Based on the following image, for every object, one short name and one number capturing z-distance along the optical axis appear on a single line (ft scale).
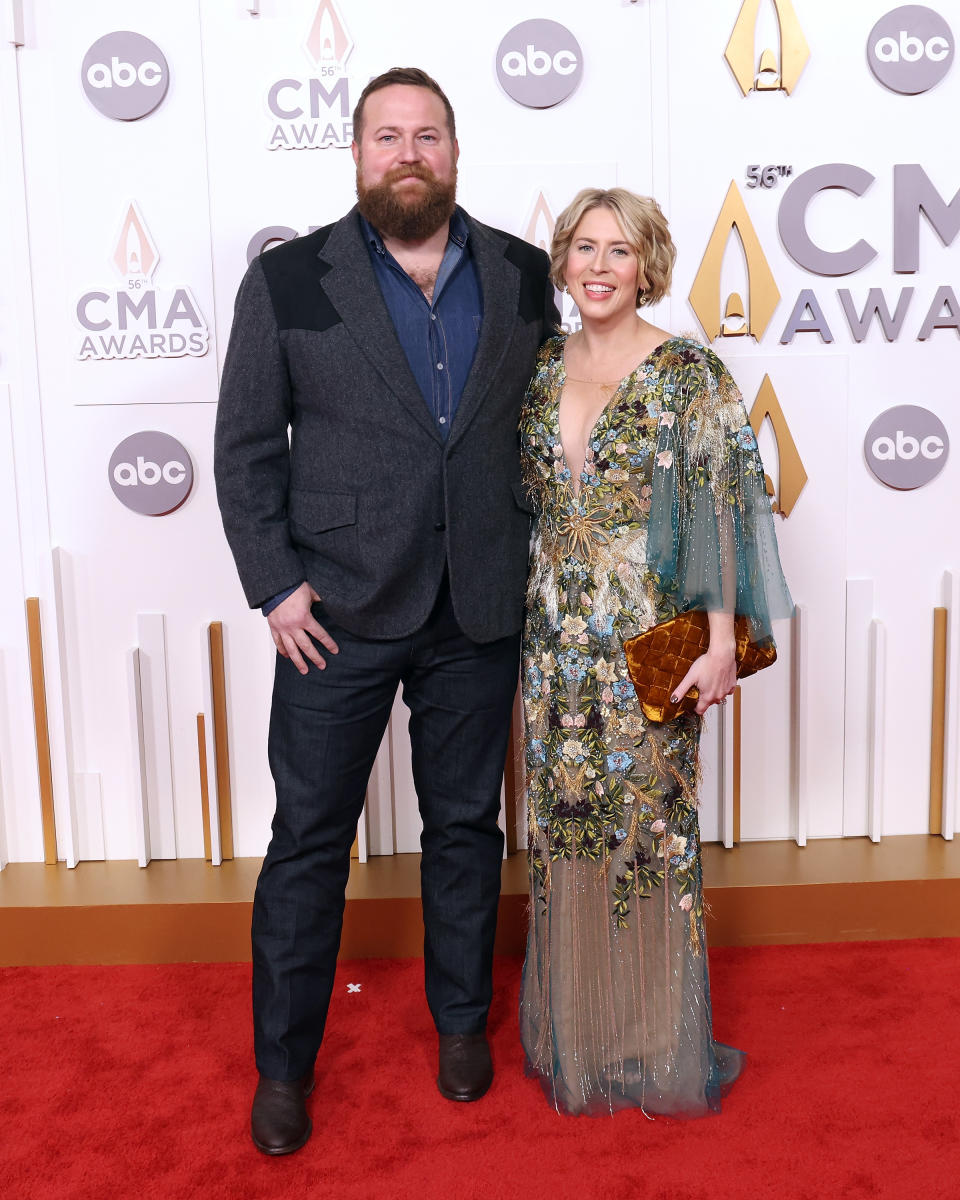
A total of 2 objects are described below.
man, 6.48
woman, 6.37
